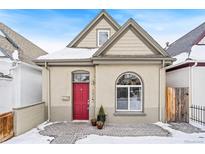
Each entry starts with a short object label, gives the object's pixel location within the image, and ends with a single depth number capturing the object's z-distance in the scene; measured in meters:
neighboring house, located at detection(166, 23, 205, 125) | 8.25
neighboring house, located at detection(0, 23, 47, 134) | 6.46
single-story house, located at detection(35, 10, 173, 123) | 7.94
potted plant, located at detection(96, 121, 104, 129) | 7.20
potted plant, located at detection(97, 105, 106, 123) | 7.72
